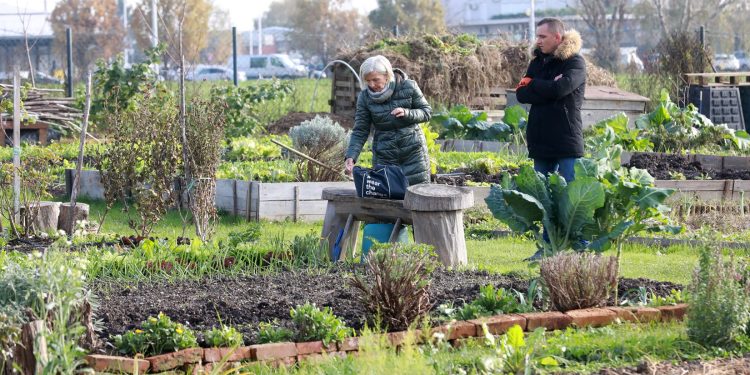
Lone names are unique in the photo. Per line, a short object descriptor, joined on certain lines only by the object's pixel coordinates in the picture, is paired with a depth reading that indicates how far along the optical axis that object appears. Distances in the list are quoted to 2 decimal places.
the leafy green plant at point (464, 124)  32.28
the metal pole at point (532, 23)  66.52
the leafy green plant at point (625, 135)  27.72
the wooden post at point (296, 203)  21.12
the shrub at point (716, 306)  10.04
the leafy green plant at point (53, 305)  8.35
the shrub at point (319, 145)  22.34
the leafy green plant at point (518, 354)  9.06
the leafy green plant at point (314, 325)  10.39
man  16.30
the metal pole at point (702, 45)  42.16
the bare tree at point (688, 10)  117.54
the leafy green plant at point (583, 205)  13.84
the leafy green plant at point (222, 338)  10.25
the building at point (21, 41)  64.43
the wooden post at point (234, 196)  21.69
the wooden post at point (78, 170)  17.62
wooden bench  14.49
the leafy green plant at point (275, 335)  10.59
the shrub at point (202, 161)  16.89
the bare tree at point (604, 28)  102.57
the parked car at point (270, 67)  118.29
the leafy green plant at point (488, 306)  11.48
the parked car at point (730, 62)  95.43
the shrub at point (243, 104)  33.72
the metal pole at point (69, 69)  43.47
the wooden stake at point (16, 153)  18.25
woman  15.80
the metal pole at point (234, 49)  46.41
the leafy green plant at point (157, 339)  10.11
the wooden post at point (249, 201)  21.28
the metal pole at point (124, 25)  96.75
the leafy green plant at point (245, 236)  15.07
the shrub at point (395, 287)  10.98
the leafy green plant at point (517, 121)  30.86
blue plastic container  15.76
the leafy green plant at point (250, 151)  27.67
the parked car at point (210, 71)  108.76
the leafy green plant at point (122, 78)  33.47
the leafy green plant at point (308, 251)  14.95
